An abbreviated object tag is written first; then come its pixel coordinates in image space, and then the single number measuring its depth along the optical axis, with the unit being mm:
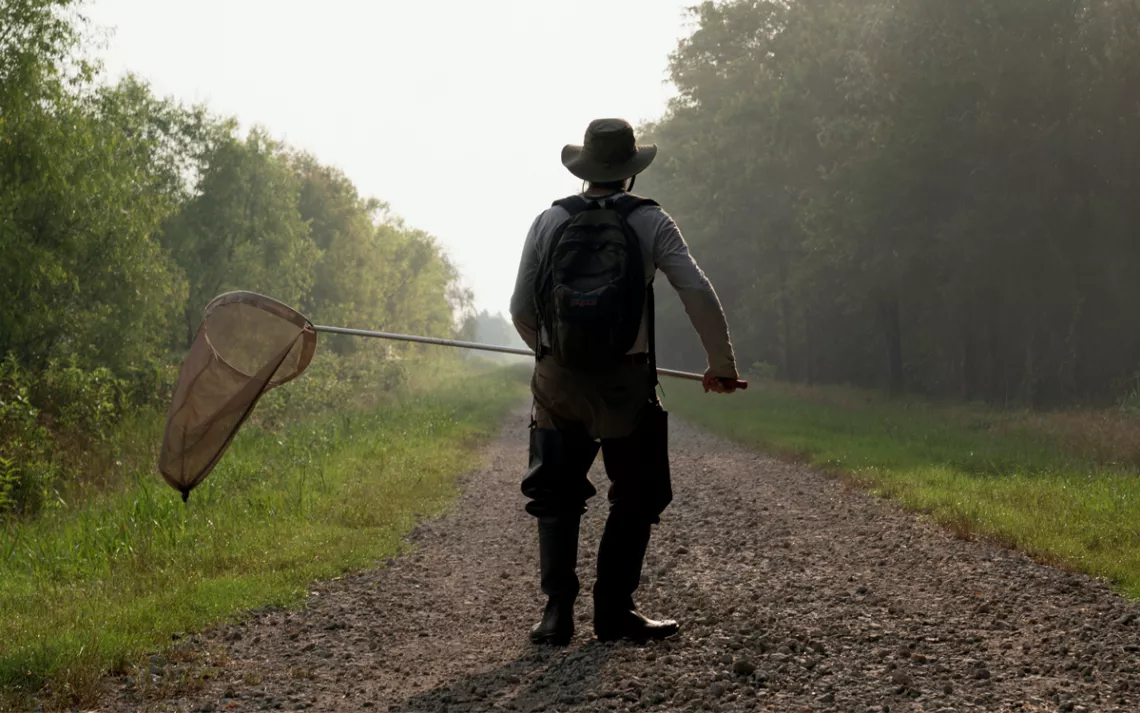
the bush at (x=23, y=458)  13570
